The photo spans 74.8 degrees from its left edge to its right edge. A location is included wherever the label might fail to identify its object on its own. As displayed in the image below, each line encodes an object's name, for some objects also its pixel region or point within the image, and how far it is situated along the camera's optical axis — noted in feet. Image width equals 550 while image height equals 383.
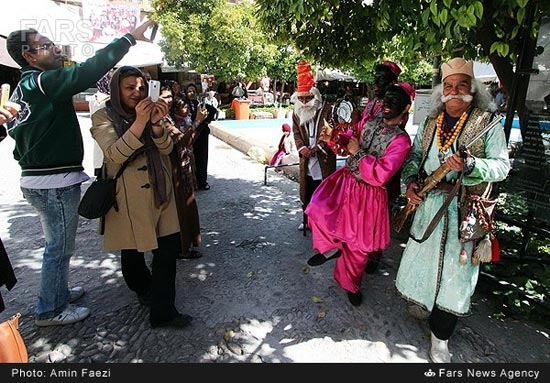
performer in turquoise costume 7.17
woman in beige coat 7.42
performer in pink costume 8.67
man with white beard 13.01
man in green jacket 7.25
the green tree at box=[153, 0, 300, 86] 52.75
